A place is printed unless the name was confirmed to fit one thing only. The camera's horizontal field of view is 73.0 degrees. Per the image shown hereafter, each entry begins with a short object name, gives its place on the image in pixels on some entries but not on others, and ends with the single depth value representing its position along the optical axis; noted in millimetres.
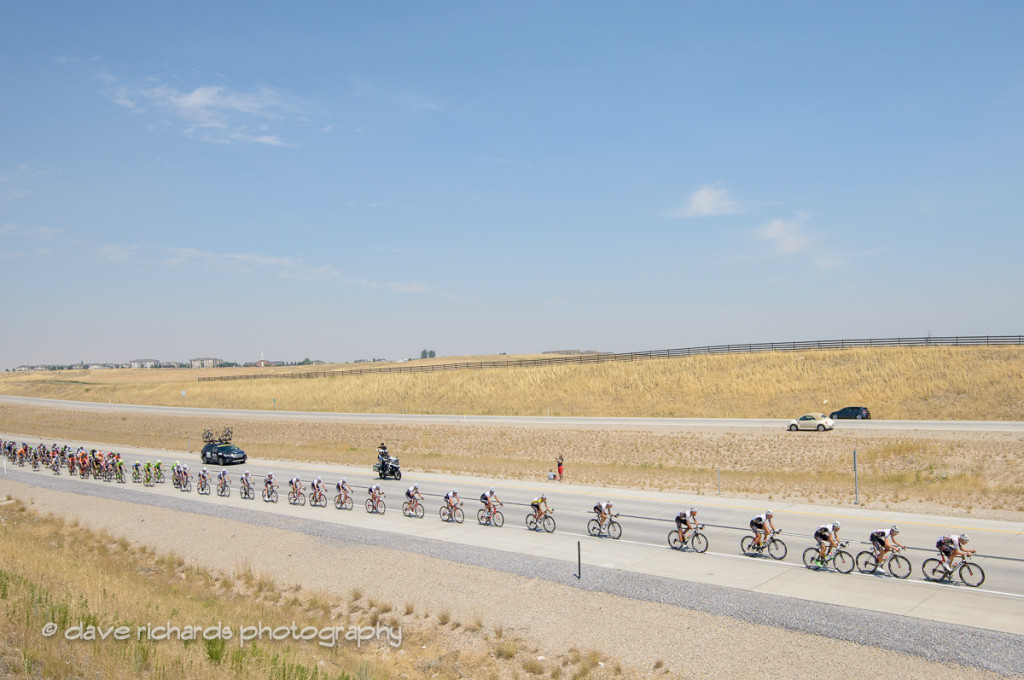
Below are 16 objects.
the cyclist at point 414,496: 27219
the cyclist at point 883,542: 17141
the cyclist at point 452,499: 25875
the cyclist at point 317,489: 30531
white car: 47094
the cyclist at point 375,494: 28531
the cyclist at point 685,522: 20267
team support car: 47844
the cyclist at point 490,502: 25117
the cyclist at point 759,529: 19234
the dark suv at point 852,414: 52531
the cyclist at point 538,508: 23656
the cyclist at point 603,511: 22625
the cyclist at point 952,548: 16172
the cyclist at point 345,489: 29484
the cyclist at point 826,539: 17750
